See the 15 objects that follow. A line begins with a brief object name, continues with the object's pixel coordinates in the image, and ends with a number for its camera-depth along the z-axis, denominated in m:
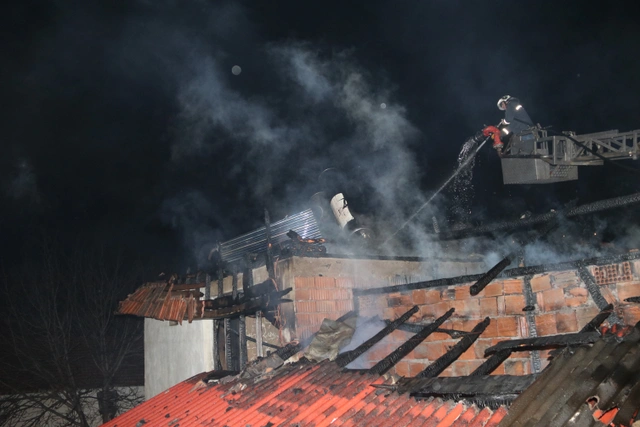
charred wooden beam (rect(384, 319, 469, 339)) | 5.66
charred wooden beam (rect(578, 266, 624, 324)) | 4.55
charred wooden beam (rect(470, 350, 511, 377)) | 4.51
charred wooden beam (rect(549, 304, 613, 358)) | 4.23
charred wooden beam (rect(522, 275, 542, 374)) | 5.13
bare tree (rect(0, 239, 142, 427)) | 19.42
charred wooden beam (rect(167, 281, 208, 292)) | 8.87
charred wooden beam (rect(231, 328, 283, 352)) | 7.81
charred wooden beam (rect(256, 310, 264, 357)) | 8.09
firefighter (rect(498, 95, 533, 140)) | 9.09
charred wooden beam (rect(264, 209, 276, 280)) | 7.50
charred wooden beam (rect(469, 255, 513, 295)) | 5.47
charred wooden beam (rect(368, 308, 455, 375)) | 5.39
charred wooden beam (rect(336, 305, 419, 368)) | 5.93
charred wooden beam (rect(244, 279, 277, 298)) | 7.25
